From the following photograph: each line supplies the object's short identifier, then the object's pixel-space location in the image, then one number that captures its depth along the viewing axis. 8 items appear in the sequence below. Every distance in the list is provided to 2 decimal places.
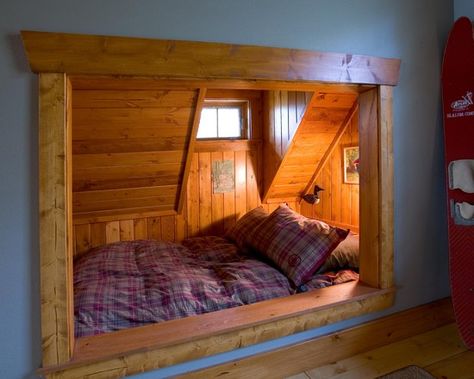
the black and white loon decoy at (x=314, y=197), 3.17
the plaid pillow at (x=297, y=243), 2.01
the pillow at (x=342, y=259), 2.16
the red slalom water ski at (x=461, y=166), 1.75
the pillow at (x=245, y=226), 2.68
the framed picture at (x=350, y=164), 2.80
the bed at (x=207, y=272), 1.66
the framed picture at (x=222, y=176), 3.27
